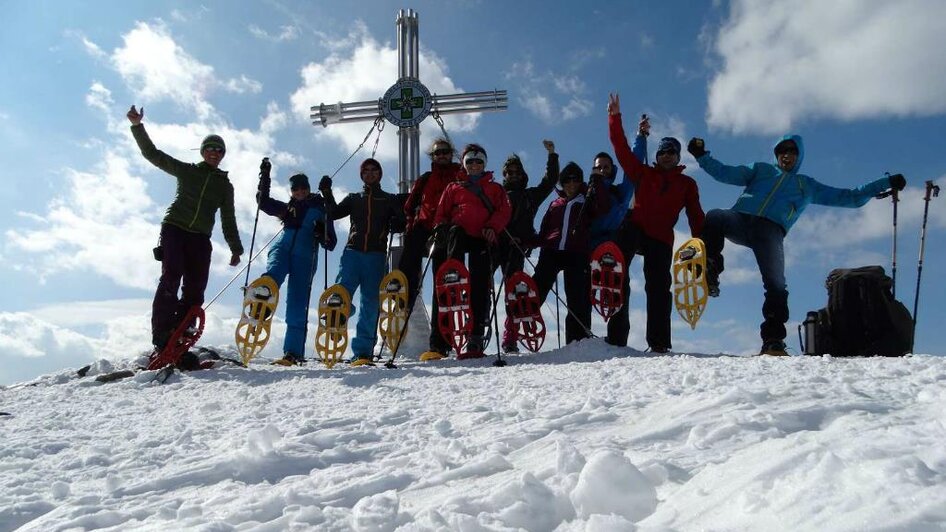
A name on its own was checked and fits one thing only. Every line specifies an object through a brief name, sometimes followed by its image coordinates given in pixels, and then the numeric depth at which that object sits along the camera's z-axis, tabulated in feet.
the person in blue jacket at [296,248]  21.40
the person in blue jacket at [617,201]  20.18
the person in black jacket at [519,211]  21.08
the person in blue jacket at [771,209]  17.40
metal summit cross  33.73
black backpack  16.65
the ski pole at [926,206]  19.84
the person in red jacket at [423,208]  20.80
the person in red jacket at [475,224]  19.26
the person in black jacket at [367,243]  20.79
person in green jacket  18.39
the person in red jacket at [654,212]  18.53
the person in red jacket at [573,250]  19.66
